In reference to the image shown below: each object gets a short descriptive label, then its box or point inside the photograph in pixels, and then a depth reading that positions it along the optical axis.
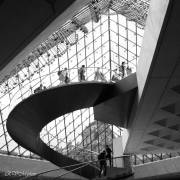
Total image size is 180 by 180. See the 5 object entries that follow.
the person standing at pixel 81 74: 20.05
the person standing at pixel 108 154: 19.56
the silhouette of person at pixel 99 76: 20.25
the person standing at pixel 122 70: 20.84
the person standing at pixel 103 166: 18.39
